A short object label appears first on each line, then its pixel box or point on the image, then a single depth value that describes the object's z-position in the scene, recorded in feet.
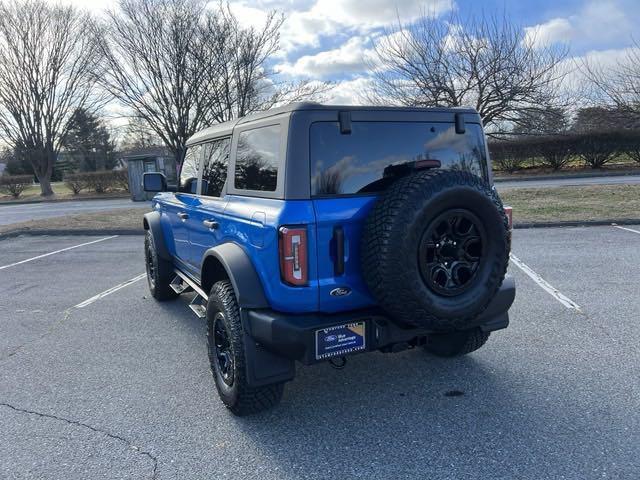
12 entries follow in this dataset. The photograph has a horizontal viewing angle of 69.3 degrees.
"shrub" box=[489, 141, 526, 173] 80.18
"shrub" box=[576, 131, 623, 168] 76.54
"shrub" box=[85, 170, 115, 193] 94.95
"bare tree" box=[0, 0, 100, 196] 78.54
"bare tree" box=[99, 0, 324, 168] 58.03
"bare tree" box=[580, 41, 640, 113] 72.12
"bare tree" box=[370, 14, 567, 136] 62.59
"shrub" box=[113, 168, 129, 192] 93.97
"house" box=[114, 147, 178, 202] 73.36
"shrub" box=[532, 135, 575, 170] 77.10
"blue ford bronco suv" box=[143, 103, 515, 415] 8.34
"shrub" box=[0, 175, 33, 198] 101.30
